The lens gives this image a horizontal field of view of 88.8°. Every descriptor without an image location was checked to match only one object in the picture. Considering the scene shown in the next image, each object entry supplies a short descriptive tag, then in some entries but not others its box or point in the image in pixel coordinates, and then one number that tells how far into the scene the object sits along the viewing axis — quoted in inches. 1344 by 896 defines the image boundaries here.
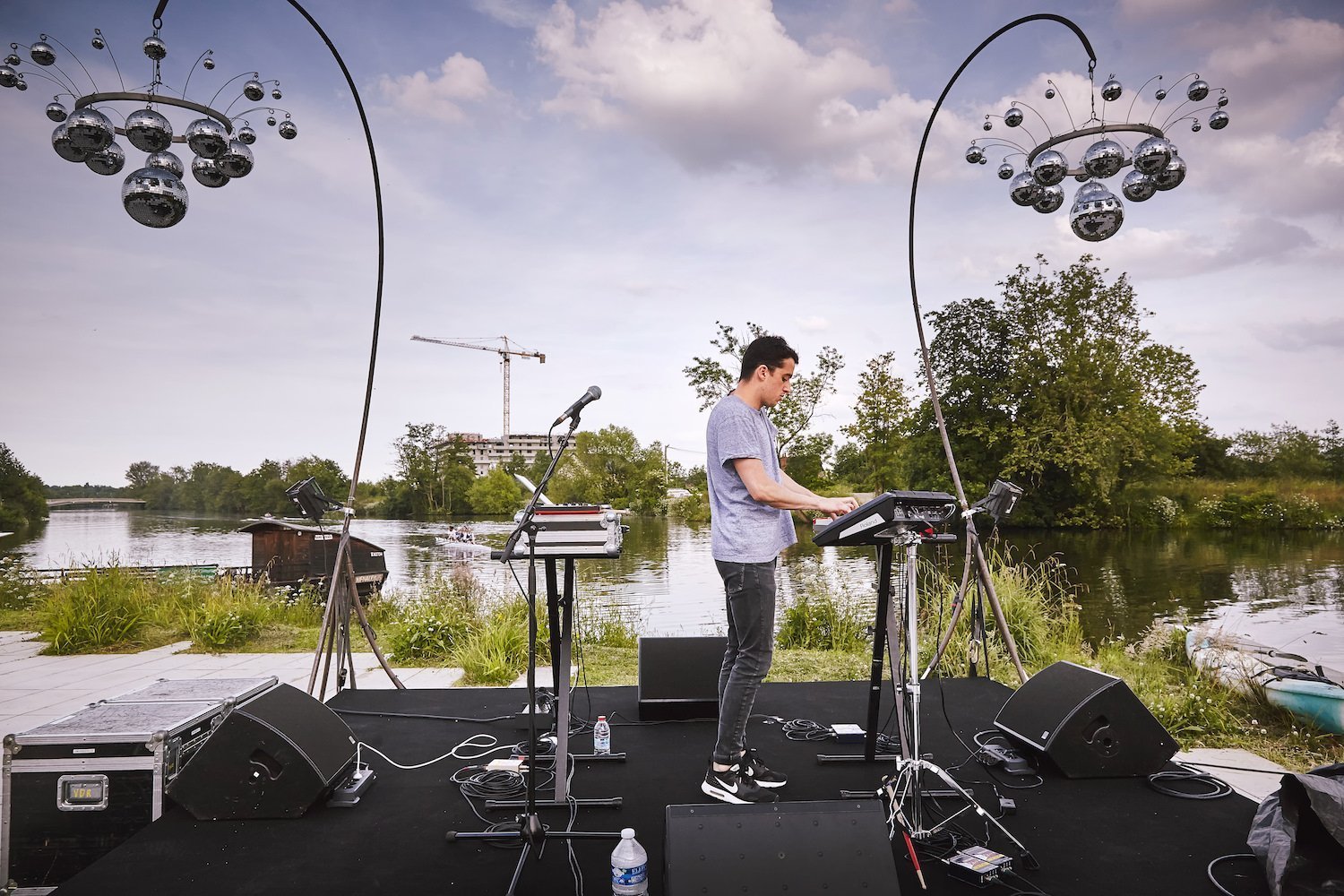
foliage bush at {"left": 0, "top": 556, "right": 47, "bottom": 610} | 400.5
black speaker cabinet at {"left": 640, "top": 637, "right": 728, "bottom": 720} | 158.4
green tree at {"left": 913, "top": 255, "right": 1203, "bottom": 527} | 999.6
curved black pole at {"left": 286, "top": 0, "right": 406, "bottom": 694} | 158.4
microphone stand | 91.3
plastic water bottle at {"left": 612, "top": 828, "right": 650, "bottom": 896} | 78.4
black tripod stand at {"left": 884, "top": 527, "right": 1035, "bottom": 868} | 92.4
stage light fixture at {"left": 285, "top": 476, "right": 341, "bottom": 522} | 142.4
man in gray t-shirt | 108.5
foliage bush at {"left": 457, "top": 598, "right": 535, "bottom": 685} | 222.8
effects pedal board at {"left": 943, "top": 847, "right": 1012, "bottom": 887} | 88.3
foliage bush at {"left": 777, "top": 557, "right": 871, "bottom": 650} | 299.9
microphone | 93.5
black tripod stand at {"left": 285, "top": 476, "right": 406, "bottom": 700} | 145.2
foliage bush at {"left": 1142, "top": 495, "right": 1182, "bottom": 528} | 1069.1
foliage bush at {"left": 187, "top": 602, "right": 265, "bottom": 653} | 283.3
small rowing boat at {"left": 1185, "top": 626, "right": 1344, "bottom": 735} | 179.8
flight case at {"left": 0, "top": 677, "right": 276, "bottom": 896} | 97.3
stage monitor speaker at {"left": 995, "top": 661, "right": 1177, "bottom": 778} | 121.9
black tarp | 79.4
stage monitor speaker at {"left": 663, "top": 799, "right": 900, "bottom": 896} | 74.8
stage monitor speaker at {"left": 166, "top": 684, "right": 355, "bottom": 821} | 105.8
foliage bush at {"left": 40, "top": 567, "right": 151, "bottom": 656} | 277.6
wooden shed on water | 701.3
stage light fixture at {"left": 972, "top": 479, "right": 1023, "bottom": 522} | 131.3
